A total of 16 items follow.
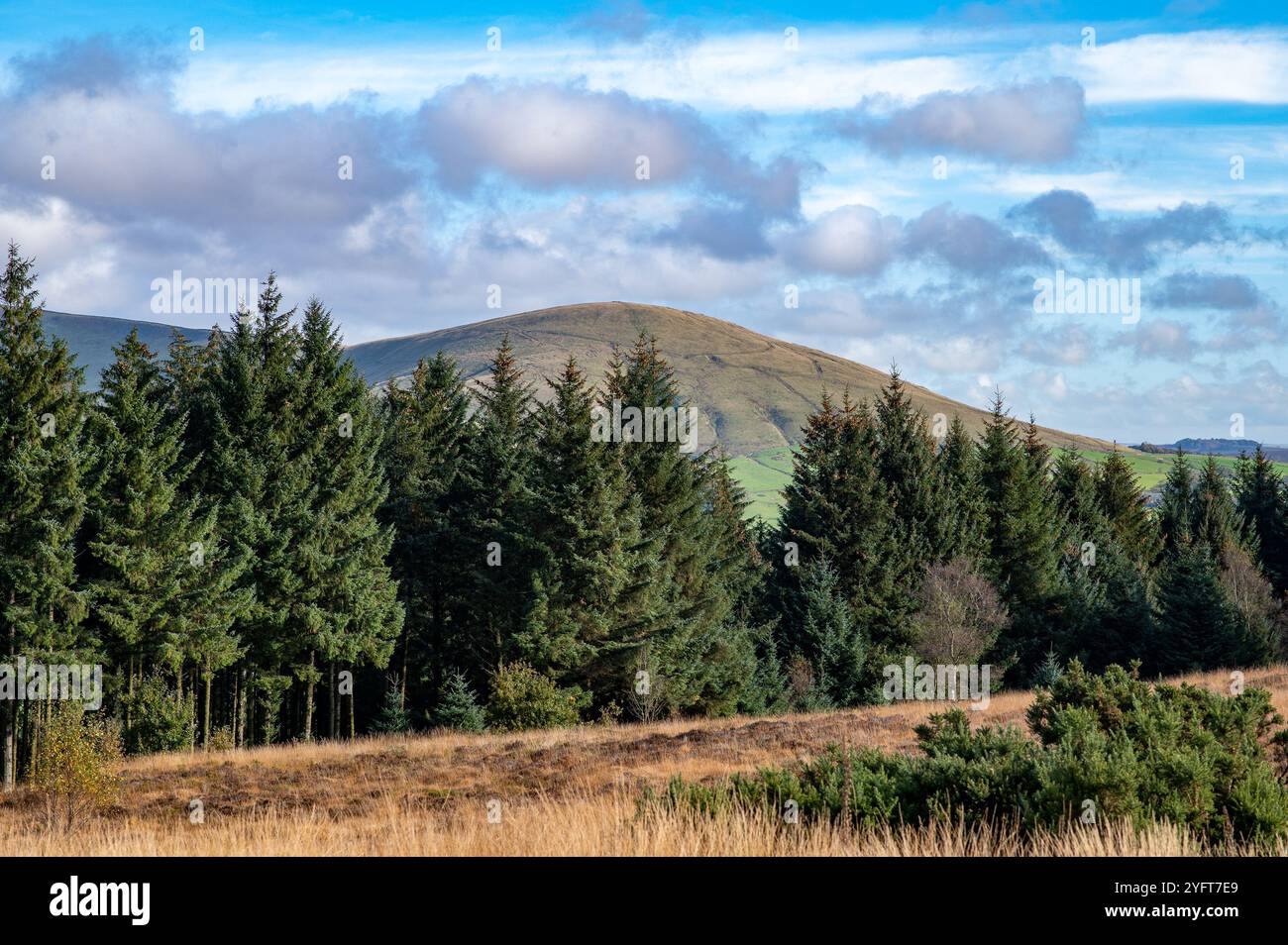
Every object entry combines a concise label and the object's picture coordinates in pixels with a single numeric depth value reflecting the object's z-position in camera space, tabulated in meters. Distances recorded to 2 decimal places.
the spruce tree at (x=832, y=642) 46.78
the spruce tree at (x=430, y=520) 46.50
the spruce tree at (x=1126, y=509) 68.50
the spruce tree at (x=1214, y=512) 67.12
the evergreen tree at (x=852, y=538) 50.91
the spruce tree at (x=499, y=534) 42.62
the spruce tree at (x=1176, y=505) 70.19
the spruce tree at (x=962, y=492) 54.16
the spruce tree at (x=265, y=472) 38.19
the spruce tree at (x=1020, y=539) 55.88
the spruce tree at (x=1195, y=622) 48.66
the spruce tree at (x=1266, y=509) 70.00
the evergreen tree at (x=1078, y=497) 65.88
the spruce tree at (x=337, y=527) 39.25
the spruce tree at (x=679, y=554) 43.09
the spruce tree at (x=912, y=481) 53.22
